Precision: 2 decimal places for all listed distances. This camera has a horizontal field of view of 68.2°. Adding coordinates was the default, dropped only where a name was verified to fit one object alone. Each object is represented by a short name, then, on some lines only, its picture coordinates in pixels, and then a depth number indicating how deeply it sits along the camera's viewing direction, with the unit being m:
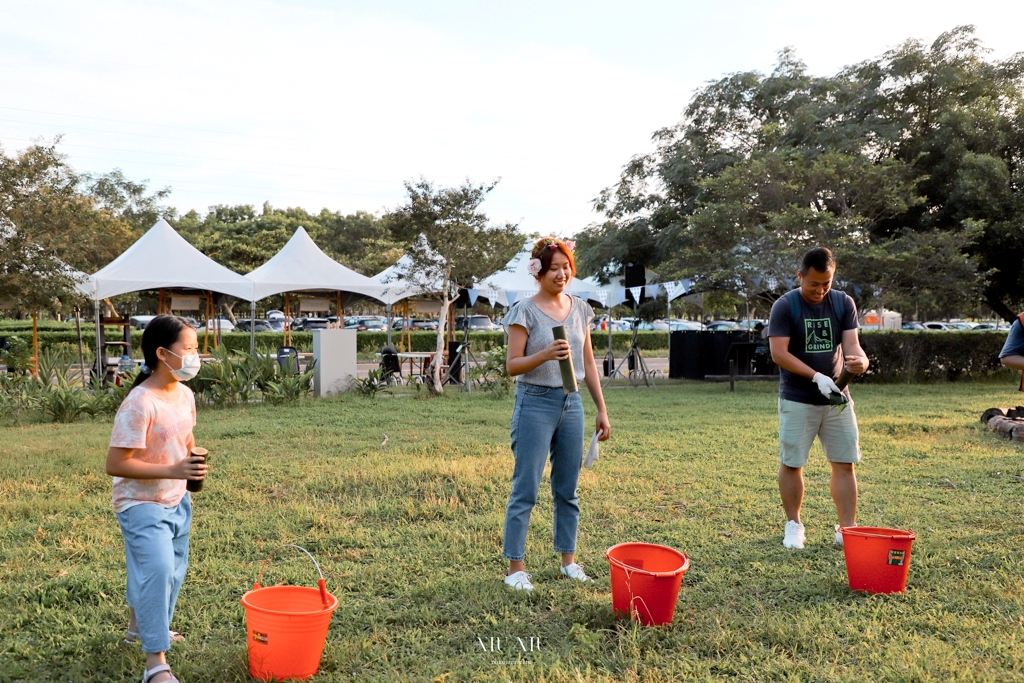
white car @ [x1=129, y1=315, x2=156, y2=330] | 36.94
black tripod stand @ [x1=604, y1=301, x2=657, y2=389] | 15.11
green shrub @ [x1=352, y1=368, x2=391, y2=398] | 12.55
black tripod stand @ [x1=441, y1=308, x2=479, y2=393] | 13.69
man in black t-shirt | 4.23
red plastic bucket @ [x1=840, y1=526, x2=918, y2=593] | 3.52
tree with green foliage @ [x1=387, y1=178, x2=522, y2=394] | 13.23
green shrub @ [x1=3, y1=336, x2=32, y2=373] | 13.90
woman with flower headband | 3.54
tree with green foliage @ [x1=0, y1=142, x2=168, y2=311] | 11.94
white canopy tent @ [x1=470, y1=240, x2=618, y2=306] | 16.33
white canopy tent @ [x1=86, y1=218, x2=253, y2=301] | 14.20
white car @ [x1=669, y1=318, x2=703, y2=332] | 47.16
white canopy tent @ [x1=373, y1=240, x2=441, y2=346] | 13.82
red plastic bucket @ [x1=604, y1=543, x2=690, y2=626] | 3.13
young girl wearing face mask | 2.66
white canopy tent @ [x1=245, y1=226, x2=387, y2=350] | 15.71
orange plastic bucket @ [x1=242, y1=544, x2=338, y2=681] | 2.65
